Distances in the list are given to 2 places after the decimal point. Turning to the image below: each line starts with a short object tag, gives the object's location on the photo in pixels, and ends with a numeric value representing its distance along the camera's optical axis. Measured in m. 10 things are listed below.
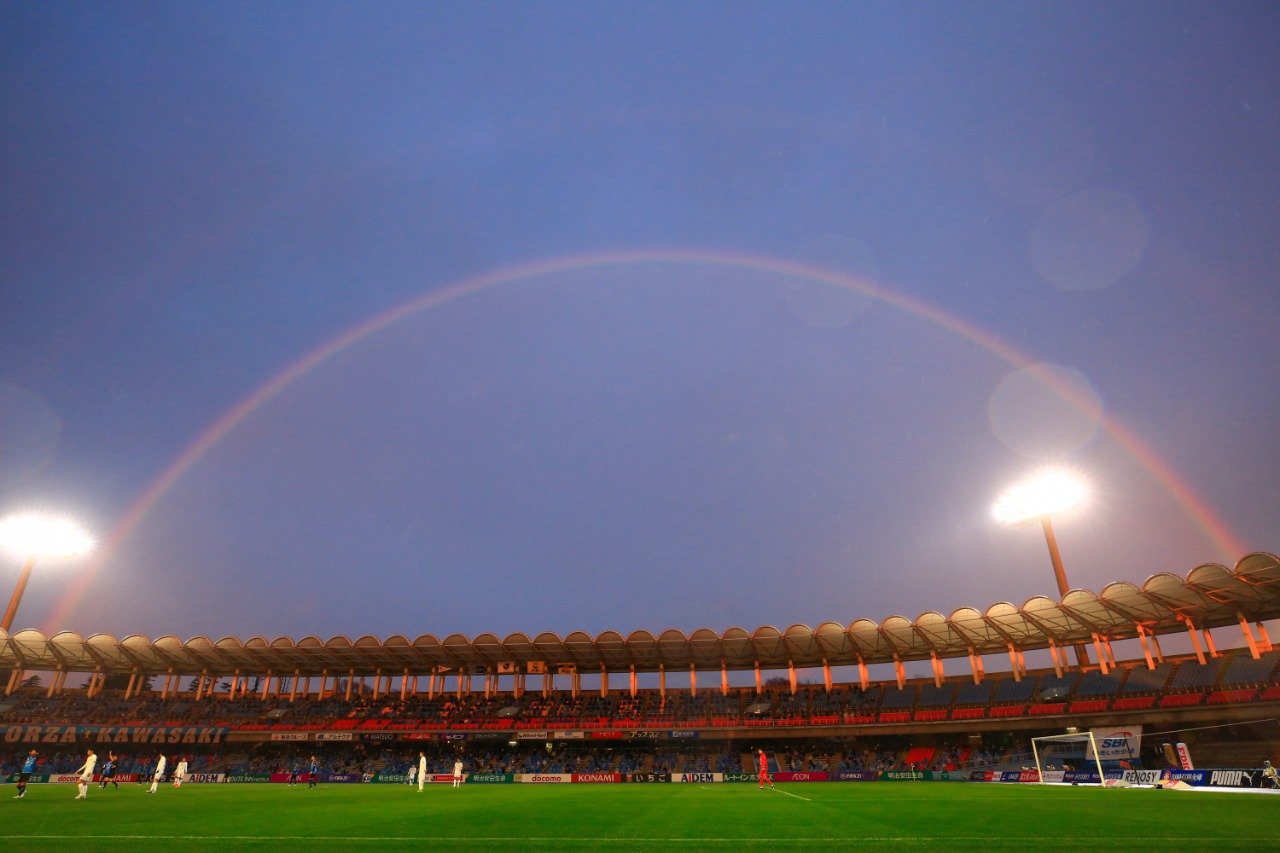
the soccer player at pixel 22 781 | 24.70
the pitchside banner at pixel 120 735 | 55.88
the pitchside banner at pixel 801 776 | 49.97
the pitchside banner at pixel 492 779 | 50.62
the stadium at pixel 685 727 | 18.88
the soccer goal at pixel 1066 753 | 38.03
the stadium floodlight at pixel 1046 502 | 50.12
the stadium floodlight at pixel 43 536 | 55.56
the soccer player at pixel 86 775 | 25.26
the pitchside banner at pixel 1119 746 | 38.38
